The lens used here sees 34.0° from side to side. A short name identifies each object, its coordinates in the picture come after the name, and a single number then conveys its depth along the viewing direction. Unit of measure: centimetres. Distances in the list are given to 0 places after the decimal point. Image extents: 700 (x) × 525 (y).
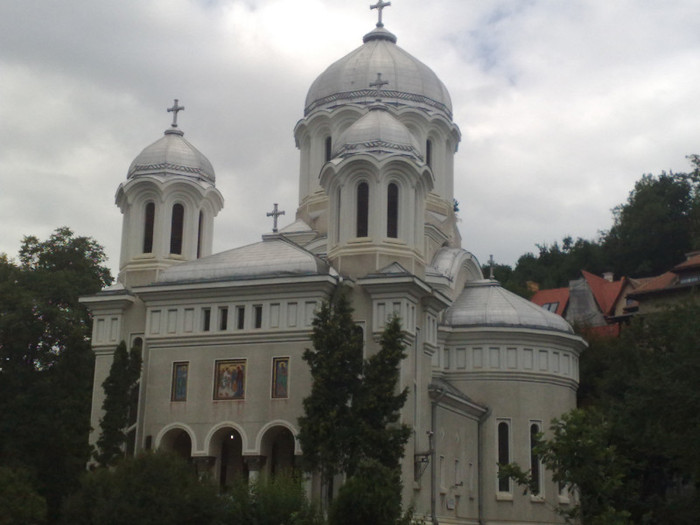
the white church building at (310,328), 3594
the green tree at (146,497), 2802
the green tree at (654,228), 7406
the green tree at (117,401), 3584
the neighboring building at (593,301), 6944
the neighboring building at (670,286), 5903
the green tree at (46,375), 4075
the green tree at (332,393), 3152
